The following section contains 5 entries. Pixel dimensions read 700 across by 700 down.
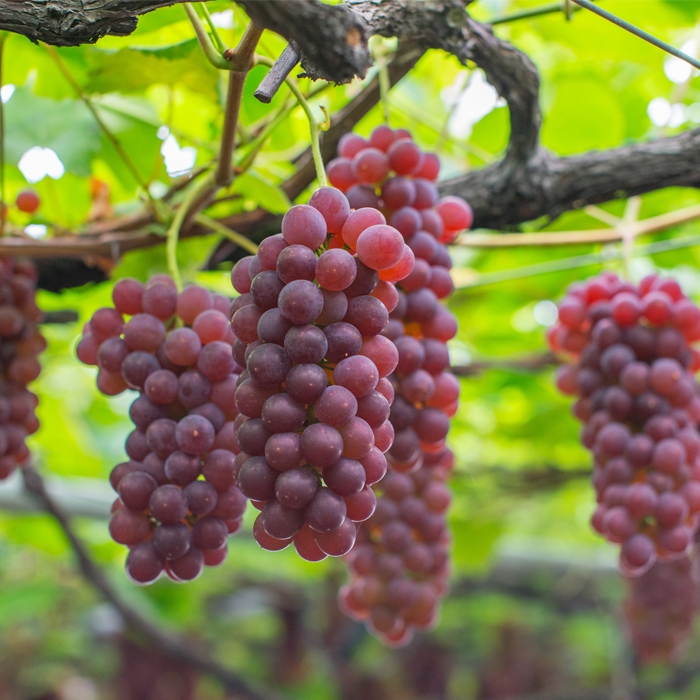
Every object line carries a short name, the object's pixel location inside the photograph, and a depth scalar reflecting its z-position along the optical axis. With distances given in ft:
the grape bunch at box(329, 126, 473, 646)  1.94
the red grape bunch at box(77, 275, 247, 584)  1.65
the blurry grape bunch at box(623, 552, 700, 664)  4.80
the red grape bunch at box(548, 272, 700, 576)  2.39
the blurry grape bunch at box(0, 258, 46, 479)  2.34
